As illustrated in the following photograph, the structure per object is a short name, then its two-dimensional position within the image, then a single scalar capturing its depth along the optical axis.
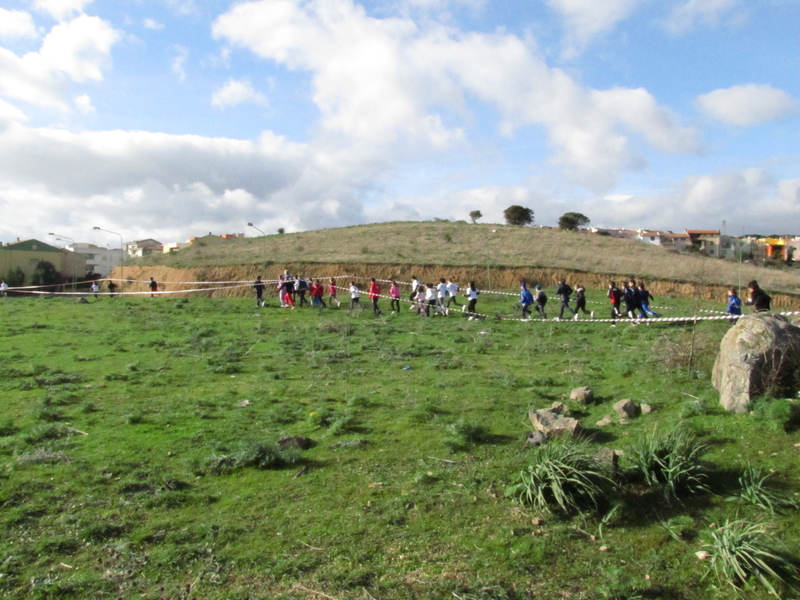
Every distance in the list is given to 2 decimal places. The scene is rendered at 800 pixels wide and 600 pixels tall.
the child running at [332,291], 26.85
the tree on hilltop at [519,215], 79.38
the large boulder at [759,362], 8.01
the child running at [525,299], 21.80
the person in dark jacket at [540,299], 21.27
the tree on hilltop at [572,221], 78.19
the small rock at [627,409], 8.73
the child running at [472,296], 23.09
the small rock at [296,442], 8.02
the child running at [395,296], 25.10
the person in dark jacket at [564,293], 21.34
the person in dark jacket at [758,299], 13.44
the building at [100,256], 95.50
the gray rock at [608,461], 6.63
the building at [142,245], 107.69
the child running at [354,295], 24.61
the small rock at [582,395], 9.71
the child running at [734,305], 17.59
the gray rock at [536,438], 7.95
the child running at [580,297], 21.87
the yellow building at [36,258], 67.25
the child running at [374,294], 23.97
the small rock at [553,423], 8.04
